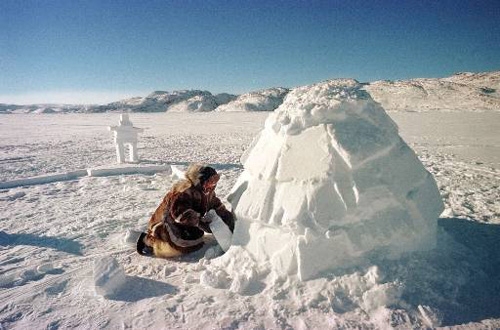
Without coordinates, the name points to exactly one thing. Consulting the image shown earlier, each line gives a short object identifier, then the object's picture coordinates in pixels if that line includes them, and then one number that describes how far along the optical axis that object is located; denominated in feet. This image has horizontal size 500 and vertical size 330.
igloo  10.37
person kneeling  12.17
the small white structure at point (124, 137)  33.30
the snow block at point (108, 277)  10.72
